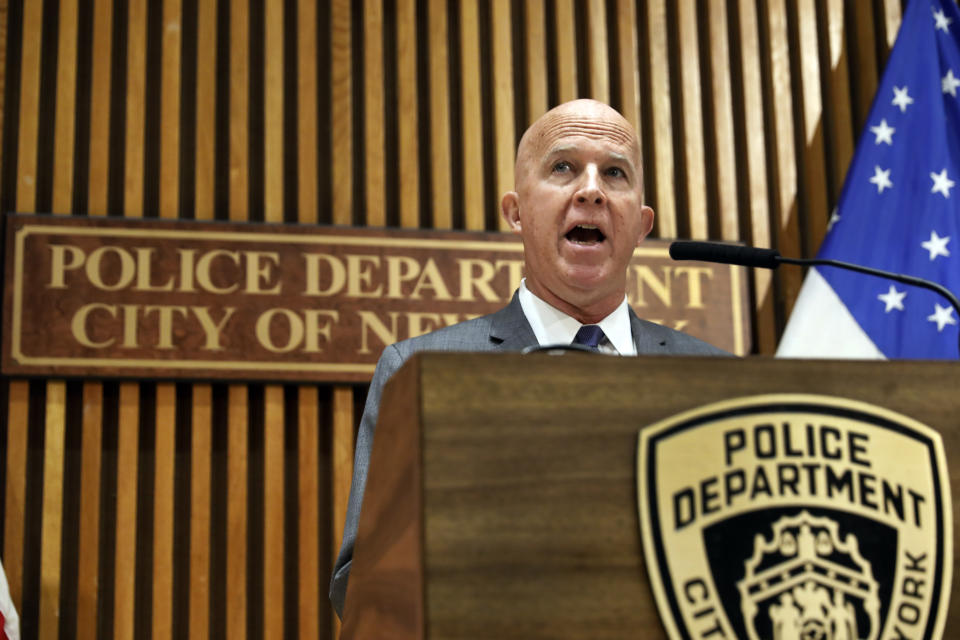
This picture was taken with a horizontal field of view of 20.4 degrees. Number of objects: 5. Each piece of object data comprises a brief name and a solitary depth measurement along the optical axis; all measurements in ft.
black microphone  8.45
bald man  9.38
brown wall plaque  11.56
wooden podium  7.10
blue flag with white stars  12.14
